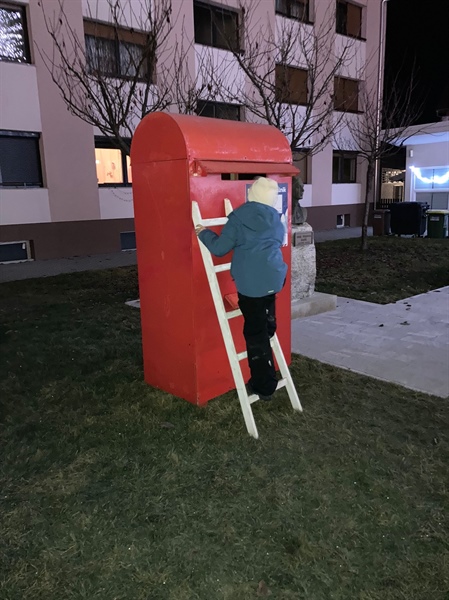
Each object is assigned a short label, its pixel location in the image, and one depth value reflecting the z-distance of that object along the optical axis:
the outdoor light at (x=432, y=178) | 20.08
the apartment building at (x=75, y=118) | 11.76
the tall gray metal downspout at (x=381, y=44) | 21.20
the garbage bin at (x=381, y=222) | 17.30
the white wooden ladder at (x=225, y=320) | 3.51
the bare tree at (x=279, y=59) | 14.75
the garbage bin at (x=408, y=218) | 16.48
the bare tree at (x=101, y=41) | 11.68
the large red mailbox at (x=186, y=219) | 3.59
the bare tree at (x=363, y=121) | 18.80
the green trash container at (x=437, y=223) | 16.02
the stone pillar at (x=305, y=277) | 6.79
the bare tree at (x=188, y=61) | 13.47
